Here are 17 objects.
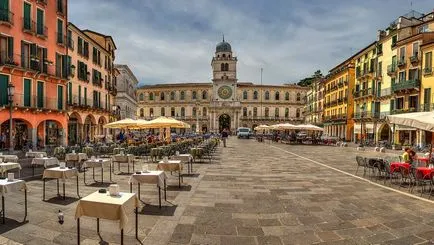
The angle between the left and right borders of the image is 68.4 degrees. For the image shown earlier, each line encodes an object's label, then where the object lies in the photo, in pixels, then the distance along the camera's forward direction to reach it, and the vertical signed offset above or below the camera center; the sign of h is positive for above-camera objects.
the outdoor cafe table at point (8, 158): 12.20 -1.48
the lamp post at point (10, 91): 17.80 +1.58
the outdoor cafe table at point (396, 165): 11.14 -1.56
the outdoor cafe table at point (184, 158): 13.11 -1.56
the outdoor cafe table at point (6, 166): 10.23 -1.55
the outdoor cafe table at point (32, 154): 14.80 -1.61
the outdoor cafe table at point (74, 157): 14.00 -1.63
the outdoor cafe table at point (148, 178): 7.70 -1.41
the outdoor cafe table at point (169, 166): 10.36 -1.49
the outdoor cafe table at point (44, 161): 11.98 -1.60
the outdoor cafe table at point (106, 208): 4.91 -1.38
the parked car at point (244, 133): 61.35 -2.43
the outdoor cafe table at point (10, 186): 6.42 -1.38
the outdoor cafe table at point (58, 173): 8.47 -1.43
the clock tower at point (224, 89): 88.75 +8.89
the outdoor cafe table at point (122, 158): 13.29 -1.59
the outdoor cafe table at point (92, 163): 10.86 -1.48
